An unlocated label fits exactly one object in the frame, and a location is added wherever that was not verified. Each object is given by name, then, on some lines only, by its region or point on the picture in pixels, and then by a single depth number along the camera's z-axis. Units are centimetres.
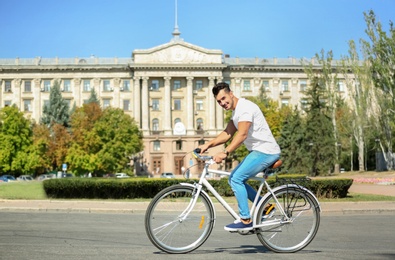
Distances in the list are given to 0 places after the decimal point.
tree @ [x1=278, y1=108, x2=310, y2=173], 5684
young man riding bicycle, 755
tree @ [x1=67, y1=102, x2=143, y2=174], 6297
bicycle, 741
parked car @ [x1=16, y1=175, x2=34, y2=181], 6856
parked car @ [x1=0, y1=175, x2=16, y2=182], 6450
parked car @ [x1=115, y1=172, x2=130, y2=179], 6544
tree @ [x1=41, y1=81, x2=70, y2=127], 8031
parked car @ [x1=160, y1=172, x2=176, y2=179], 7927
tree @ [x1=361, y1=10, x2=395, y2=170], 5209
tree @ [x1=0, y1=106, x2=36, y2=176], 6594
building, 9238
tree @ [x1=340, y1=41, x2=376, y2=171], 5862
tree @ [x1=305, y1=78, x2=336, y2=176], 5666
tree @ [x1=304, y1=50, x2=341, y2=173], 6286
